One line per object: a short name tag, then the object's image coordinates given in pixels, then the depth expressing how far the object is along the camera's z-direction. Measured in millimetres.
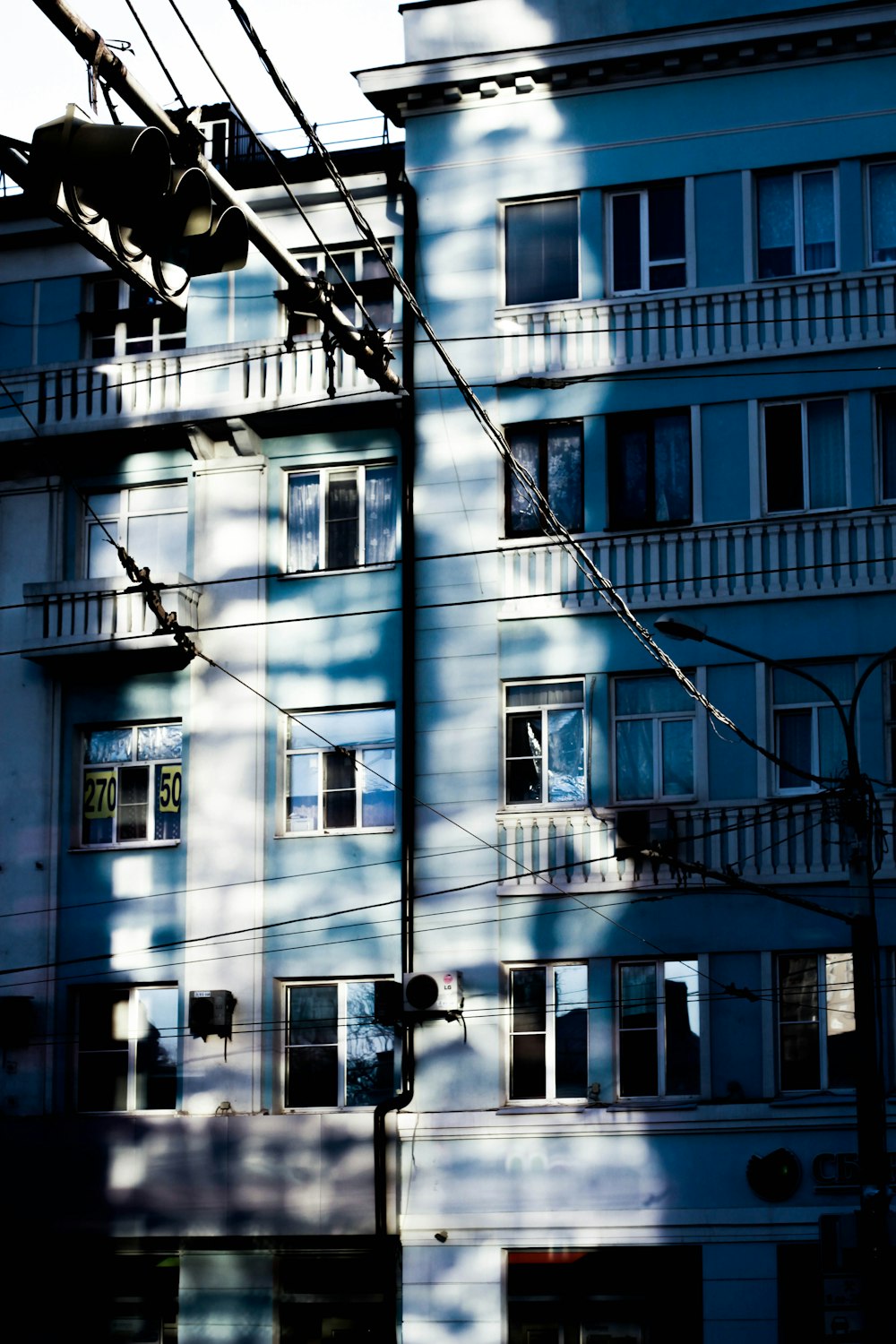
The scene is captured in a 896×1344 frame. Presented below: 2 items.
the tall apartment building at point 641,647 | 25062
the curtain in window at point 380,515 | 28344
